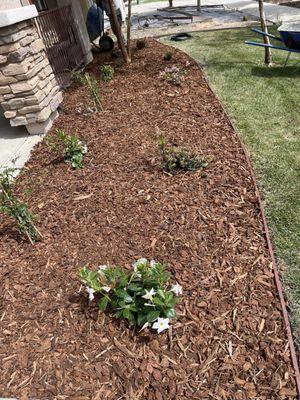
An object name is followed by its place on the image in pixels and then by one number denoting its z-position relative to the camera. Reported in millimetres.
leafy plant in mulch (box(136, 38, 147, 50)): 9070
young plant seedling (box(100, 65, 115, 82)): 6754
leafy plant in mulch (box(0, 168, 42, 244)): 2924
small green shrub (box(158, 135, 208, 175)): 3760
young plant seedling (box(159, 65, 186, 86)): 6113
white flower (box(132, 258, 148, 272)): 2305
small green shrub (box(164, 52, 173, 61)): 7482
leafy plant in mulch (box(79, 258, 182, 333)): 2219
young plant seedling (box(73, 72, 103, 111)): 5344
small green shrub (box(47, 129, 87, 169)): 4059
